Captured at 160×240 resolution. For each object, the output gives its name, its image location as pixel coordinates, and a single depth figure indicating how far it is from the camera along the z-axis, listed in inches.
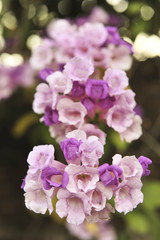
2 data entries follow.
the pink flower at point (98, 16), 49.2
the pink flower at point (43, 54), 39.0
